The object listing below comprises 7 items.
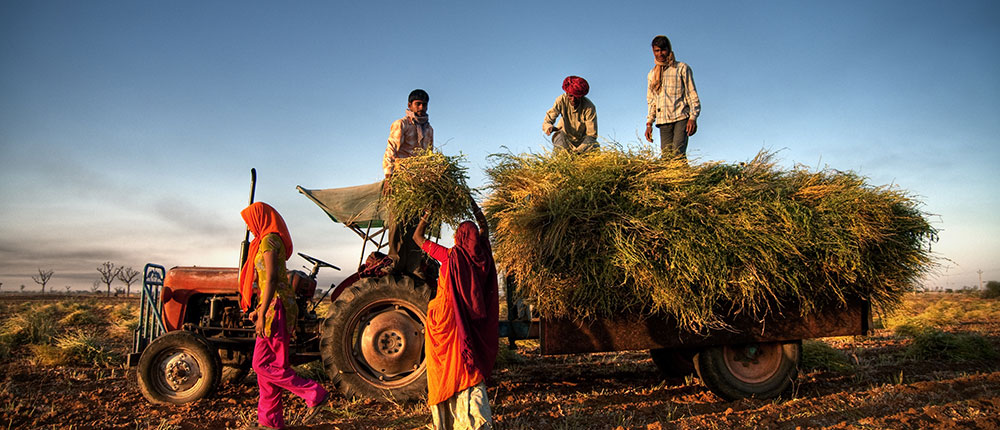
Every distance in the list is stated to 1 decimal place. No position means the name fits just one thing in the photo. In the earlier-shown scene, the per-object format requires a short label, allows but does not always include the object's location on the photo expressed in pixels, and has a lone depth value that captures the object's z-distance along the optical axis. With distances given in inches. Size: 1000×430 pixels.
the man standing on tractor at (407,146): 170.2
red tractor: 163.9
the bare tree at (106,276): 1966.0
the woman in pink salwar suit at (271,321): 139.6
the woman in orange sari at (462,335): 124.7
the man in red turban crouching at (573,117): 219.8
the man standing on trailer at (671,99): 218.5
